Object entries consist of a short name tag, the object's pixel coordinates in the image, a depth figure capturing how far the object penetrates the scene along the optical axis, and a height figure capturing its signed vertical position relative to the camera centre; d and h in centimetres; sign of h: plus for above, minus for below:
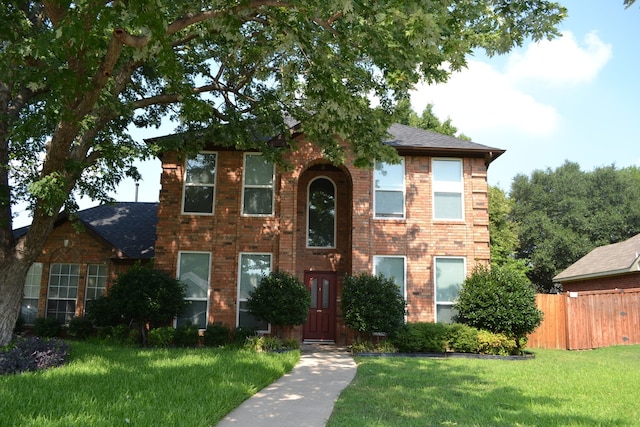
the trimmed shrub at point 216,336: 1352 -157
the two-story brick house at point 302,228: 1467 +159
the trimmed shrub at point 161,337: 1317 -159
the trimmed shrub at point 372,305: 1315 -64
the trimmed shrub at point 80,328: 1455 -155
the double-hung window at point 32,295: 1597 -64
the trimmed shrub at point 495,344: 1307 -162
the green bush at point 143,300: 1327 -62
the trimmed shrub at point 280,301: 1341 -59
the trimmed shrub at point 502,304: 1322 -58
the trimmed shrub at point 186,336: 1342 -159
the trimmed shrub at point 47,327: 1491 -156
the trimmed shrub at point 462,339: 1304 -149
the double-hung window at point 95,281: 1605 -15
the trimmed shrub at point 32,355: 818 -141
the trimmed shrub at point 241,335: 1338 -153
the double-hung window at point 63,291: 1599 -50
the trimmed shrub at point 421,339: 1298 -151
